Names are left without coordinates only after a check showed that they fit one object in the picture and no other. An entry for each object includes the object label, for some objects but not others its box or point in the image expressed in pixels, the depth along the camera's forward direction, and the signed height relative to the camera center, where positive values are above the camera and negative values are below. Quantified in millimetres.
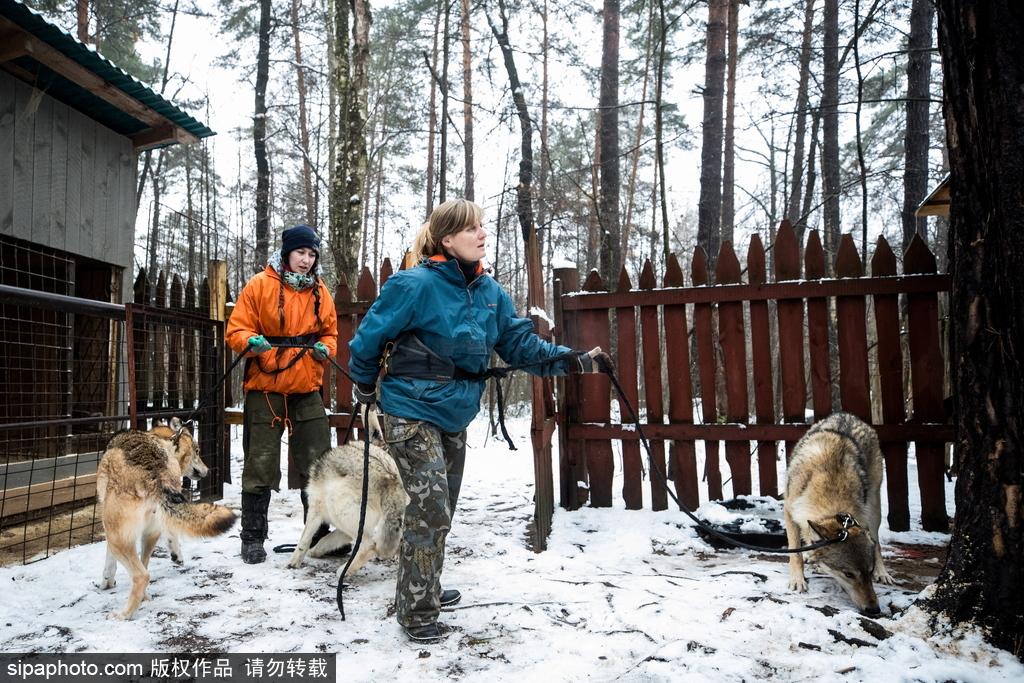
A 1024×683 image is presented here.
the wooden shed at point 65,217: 5199 +1771
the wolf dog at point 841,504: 3043 -893
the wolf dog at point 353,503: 3664 -897
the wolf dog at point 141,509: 3098 -768
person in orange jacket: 4043 +35
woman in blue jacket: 2840 -17
